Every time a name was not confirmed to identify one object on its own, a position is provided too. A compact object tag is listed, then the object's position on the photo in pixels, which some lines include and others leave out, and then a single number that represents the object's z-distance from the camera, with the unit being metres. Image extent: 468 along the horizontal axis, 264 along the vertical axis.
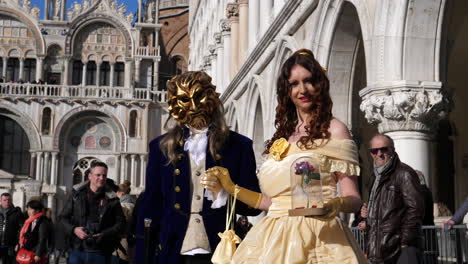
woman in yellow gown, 2.68
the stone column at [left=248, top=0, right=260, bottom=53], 16.02
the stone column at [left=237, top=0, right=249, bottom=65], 17.39
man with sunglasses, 4.81
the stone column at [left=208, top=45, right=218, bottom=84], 22.73
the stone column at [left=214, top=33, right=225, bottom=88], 21.29
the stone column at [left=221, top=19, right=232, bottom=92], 19.90
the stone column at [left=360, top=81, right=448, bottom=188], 6.73
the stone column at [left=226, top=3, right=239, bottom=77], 18.66
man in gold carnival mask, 3.42
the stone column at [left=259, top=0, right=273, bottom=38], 14.72
